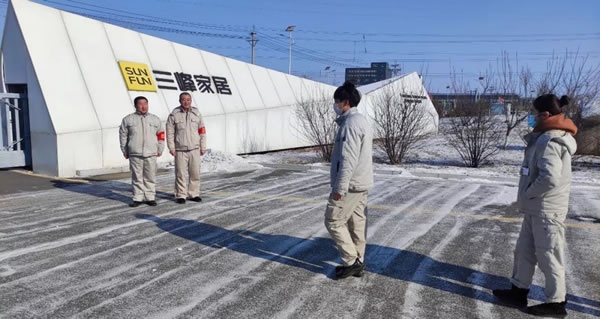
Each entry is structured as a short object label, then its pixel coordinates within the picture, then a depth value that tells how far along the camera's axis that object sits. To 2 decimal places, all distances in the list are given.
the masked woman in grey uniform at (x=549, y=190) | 3.33
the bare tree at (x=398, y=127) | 13.22
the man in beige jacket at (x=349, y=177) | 3.85
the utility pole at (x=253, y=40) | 50.68
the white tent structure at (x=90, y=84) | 9.88
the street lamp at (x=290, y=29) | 45.64
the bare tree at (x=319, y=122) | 14.02
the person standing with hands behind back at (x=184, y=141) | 7.24
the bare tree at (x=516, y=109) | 13.76
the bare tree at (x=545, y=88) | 12.20
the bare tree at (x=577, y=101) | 12.06
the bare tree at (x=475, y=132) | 12.29
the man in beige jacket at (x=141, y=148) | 7.06
